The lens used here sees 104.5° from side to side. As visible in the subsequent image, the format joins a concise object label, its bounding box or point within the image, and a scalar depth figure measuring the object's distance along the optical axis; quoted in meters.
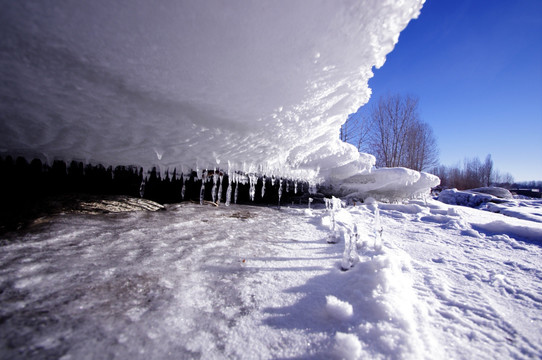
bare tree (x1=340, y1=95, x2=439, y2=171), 14.63
